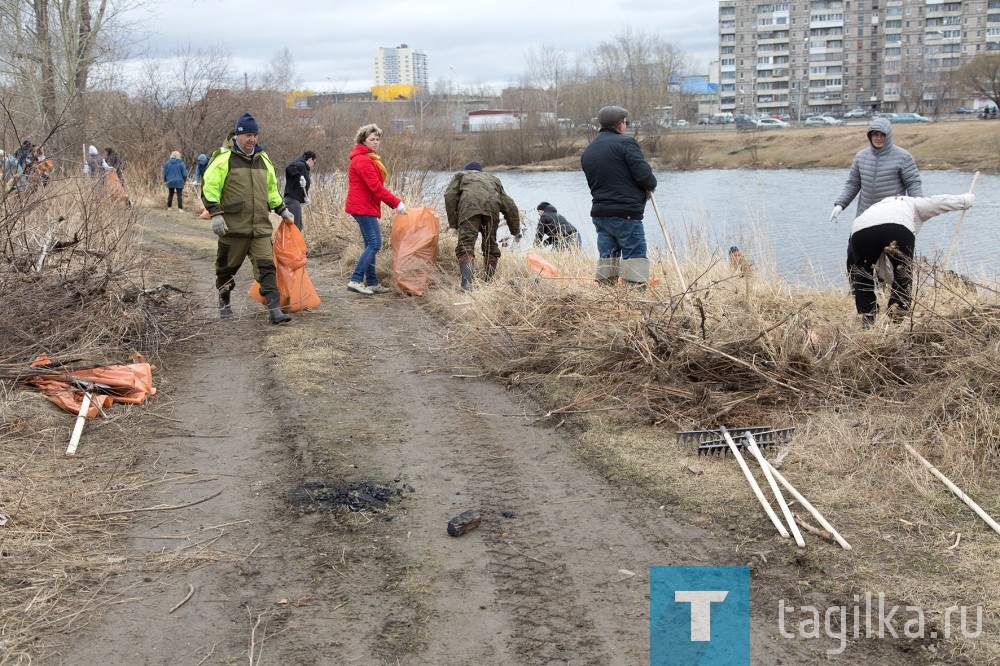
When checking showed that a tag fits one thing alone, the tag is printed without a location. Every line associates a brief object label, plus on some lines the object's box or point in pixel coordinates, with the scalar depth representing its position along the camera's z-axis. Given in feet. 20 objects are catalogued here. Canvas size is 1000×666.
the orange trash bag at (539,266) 28.25
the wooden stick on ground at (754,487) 12.71
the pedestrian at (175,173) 68.13
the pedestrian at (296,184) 37.93
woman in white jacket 20.38
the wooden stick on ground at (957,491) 12.44
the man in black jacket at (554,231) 36.45
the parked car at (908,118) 211.61
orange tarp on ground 17.89
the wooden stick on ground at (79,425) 15.96
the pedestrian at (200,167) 66.90
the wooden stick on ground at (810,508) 12.24
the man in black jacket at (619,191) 24.22
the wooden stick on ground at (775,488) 12.36
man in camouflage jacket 29.48
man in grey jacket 23.72
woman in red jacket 29.91
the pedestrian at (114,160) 60.97
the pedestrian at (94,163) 40.96
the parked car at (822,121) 233.55
